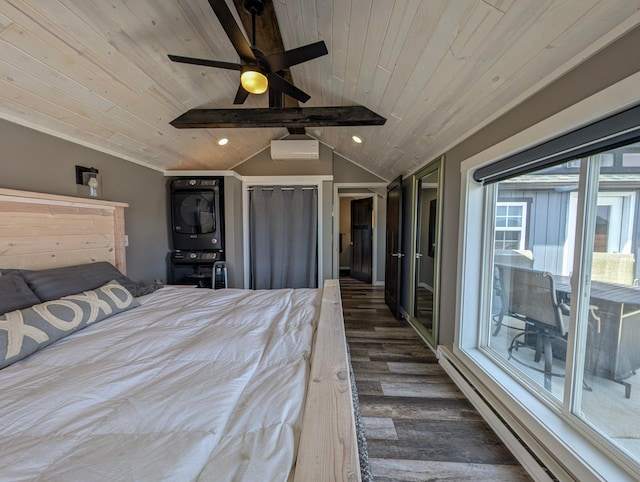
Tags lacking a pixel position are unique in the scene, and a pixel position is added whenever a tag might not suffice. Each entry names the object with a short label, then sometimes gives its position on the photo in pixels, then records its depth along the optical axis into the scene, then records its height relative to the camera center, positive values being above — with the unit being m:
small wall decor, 2.23 +0.38
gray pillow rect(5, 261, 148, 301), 1.57 -0.39
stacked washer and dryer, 3.34 -0.10
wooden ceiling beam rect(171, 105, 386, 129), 2.48 +1.07
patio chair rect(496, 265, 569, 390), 1.57 -0.58
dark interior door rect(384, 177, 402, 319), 3.56 -0.34
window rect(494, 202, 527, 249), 1.83 +0.01
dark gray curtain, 4.15 -0.20
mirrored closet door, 2.66 -0.34
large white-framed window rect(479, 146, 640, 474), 1.14 -0.38
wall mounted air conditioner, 3.79 +1.15
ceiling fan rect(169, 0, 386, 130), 1.40 +1.02
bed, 0.61 -0.57
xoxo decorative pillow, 1.07 -0.49
